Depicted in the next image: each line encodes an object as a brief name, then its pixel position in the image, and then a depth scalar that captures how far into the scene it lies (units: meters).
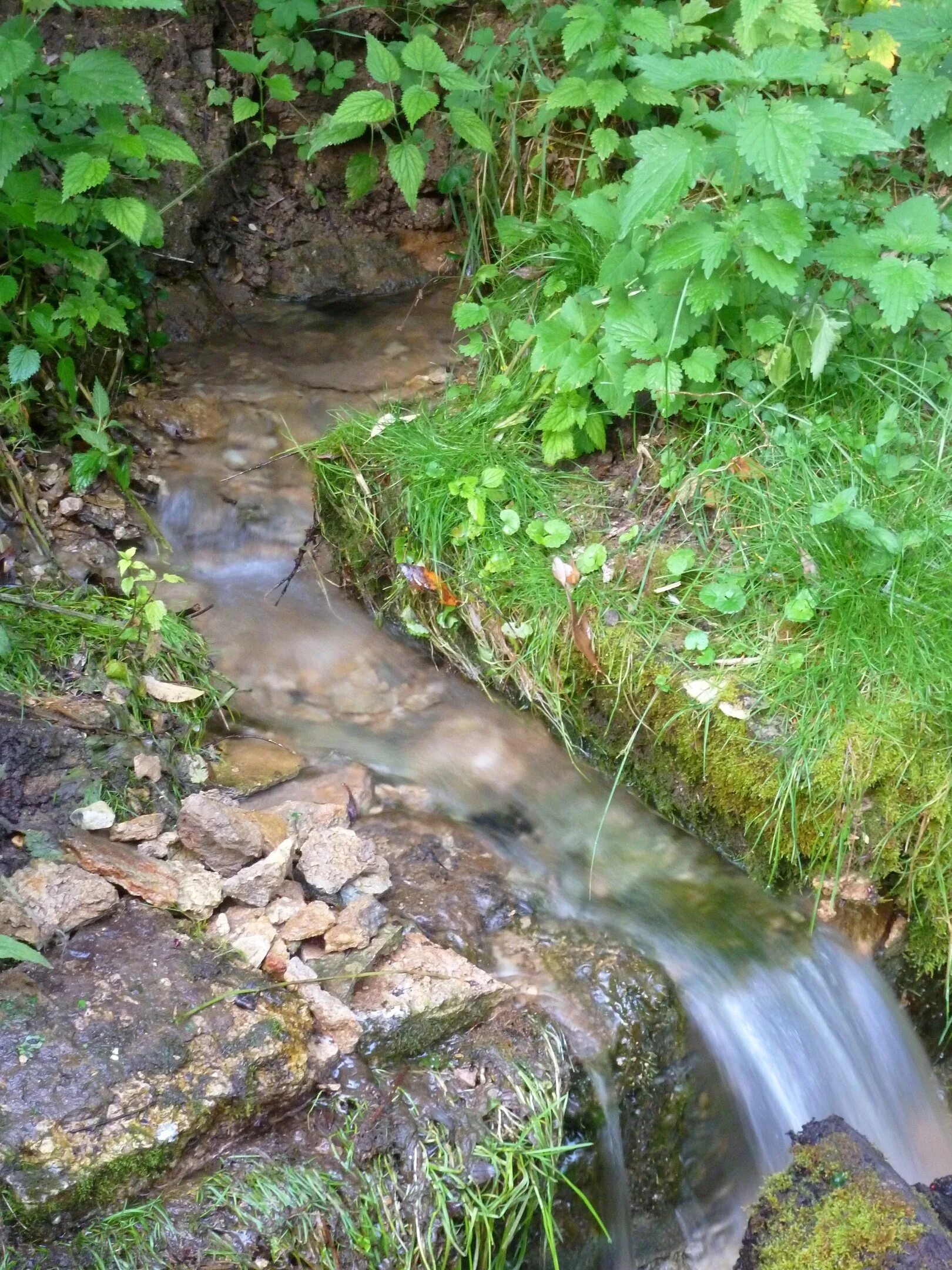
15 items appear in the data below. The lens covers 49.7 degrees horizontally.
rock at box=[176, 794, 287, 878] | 2.47
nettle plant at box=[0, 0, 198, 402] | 2.78
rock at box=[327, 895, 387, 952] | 2.32
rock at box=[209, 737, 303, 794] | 2.90
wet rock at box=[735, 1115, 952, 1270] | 1.76
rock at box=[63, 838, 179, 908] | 2.30
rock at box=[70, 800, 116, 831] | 2.44
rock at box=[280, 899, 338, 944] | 2.32
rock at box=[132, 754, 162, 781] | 2.69
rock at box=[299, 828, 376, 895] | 2.48
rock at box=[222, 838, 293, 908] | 2.37
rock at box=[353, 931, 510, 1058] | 2.18
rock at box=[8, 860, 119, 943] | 2.14
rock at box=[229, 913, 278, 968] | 2.24
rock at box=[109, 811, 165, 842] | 2.47
